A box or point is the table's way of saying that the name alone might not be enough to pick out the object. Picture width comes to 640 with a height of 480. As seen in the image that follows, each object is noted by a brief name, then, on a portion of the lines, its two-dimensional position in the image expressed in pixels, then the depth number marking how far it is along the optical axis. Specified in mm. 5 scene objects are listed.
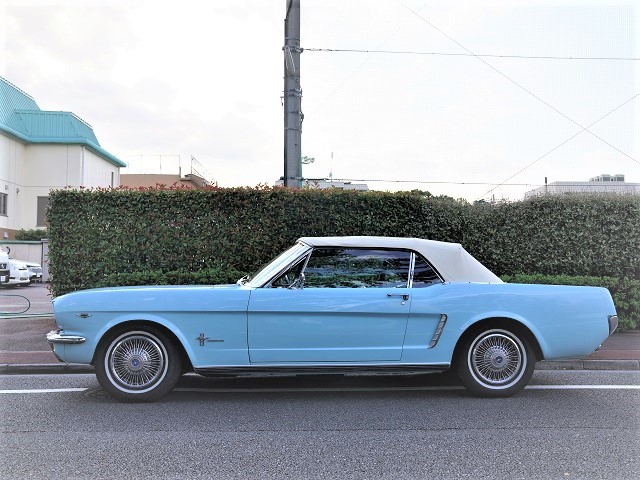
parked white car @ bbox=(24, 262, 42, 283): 22562
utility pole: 10336
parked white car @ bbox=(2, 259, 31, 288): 20188
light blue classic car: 5000
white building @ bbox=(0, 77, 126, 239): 32781
